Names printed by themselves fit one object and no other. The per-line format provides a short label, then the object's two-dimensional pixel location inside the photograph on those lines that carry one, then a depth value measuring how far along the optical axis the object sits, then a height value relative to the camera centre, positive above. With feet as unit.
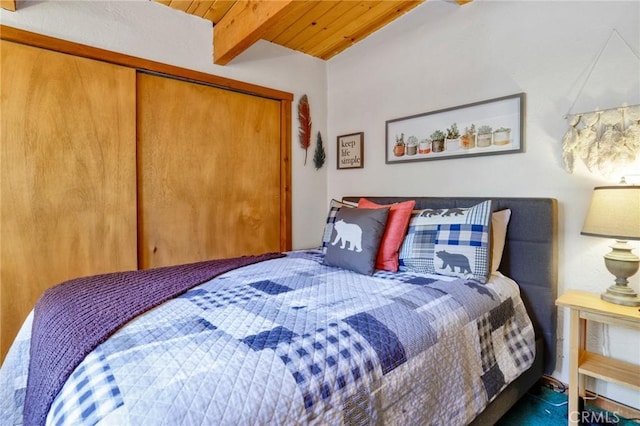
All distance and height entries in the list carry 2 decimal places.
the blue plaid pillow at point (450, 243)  5.46 -0.66
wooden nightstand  4.61 -2.29
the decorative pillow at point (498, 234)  5.98 -0.53
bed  2.39 -1.28
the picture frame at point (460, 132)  6.50 +1.60
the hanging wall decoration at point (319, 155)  10.14 +1.52
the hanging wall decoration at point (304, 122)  9.74 +2.44
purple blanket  2.78 -1.16
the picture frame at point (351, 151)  9.48 +1.57
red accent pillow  6.12 -0.61
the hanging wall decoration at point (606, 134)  5.14 +1.14
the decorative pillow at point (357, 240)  5.83 -0.63
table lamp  4.50 -0.31
